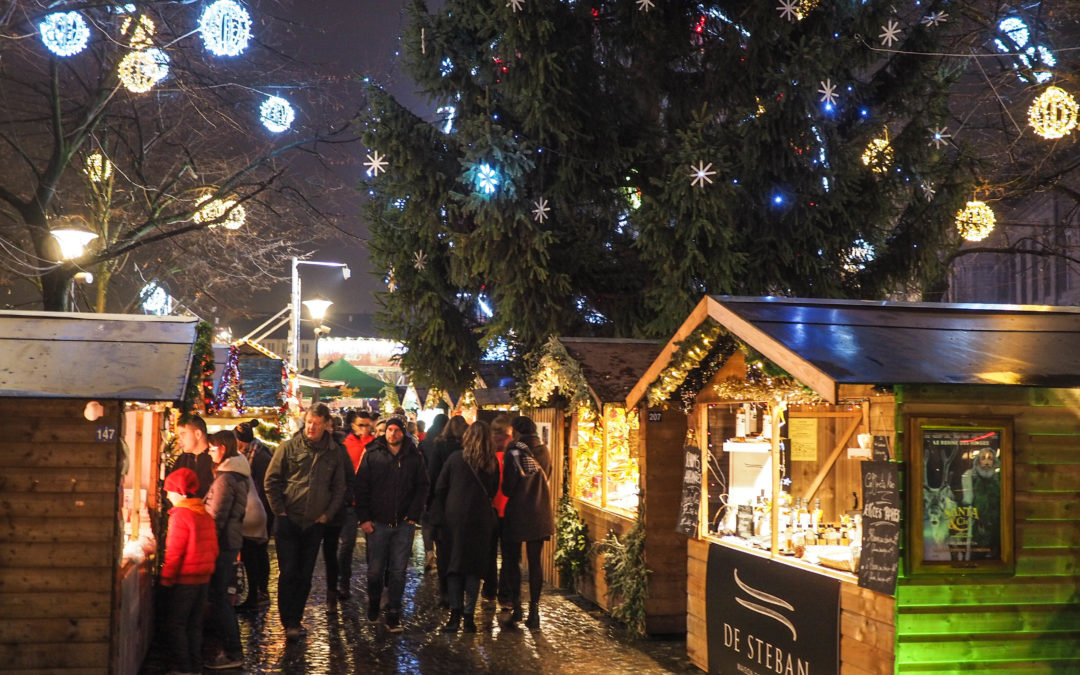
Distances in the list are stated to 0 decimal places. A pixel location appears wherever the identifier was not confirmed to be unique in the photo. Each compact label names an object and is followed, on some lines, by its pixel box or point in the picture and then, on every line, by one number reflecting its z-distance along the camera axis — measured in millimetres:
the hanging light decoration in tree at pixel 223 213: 18781
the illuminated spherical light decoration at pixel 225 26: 10711
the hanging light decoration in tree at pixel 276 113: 13828
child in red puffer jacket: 7559
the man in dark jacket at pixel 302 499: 9195
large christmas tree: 13578
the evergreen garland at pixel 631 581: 9969
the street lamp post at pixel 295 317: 28016
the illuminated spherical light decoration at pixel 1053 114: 11375
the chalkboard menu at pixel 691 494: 8969
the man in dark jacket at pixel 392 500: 9906
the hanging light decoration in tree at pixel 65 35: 10258
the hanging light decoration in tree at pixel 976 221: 14555
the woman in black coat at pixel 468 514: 9945
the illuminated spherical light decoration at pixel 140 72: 12773
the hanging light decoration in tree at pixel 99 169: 19750
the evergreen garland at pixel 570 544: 12461
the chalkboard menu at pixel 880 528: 5914
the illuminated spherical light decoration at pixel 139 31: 13250
